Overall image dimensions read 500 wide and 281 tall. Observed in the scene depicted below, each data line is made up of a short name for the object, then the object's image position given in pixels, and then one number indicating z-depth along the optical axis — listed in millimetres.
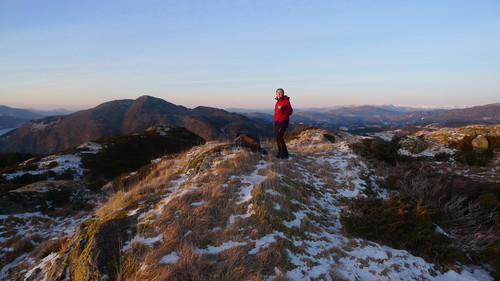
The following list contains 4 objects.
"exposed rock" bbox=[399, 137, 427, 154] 20967
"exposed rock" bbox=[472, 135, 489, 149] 18212
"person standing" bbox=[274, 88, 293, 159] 10008
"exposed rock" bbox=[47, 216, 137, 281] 4000
